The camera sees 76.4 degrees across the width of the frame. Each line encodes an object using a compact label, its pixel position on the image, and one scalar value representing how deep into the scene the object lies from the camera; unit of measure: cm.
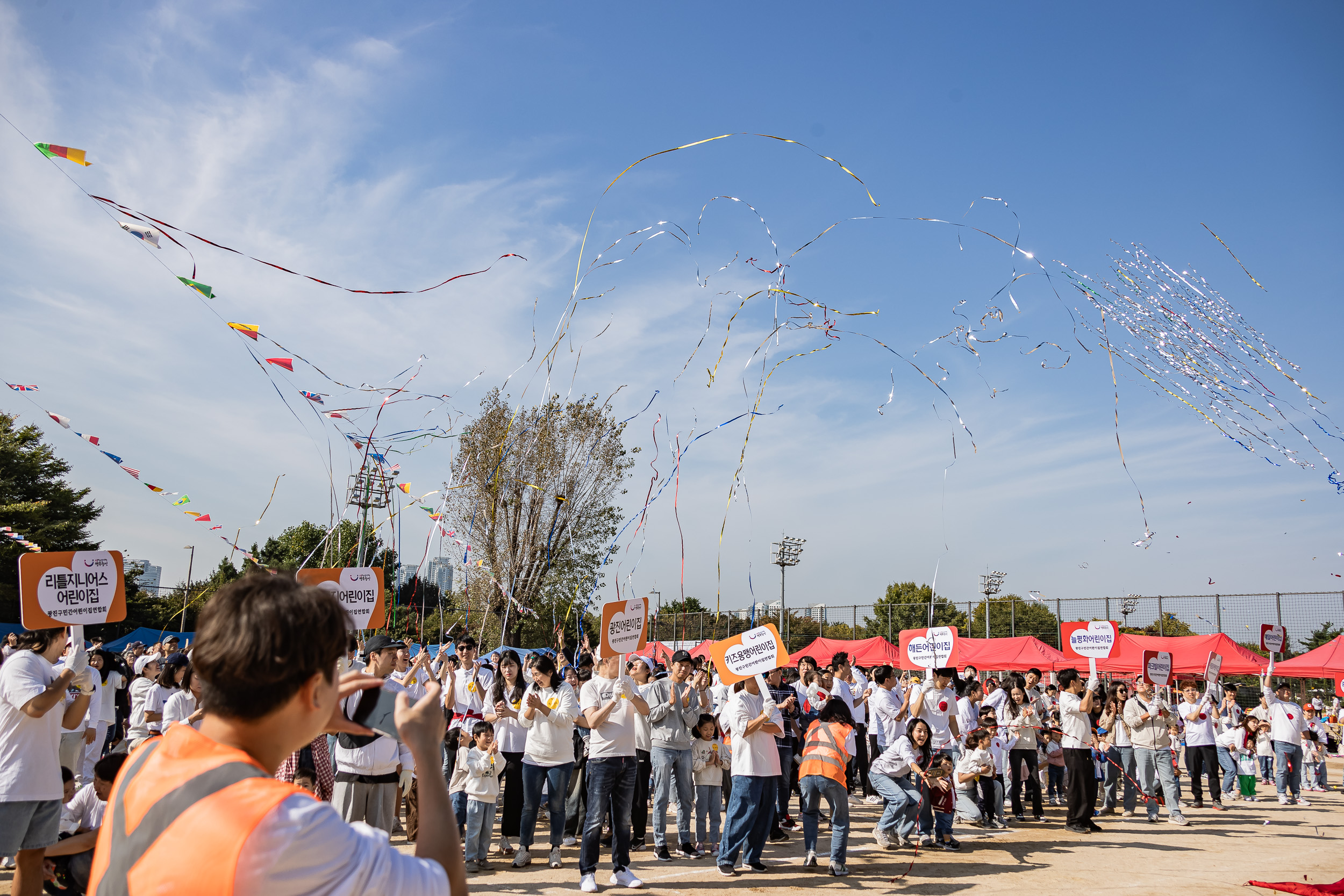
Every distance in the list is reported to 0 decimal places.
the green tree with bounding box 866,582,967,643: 3291
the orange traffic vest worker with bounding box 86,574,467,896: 141
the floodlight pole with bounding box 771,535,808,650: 4444
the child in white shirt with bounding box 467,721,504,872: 834
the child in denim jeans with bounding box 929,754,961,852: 1000
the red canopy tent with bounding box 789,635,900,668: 2434
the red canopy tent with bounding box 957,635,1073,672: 2241
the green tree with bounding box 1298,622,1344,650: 2244
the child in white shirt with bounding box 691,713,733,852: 938
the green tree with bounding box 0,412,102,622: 3119
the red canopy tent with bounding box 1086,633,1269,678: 1938
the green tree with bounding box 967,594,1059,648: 2777
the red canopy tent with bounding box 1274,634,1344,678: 1886
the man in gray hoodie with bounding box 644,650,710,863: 919
